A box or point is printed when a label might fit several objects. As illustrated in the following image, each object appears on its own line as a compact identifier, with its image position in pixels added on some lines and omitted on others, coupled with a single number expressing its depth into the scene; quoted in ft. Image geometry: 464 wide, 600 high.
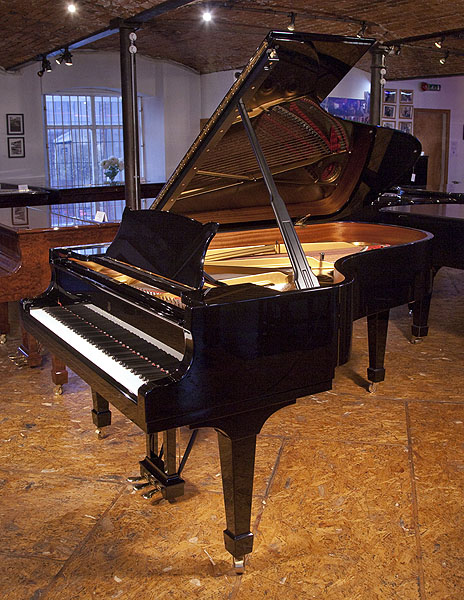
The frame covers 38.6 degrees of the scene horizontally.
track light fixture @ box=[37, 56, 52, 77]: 31.14
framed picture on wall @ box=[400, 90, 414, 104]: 40.60
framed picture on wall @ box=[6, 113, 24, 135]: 37.32
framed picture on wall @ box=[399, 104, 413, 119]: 40.73
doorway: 42.01
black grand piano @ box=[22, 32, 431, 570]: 6.83
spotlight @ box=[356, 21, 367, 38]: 26.84
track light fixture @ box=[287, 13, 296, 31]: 22.64
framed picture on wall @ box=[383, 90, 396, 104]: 40.19
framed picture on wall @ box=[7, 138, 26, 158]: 37.65
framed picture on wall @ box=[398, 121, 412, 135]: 40.76
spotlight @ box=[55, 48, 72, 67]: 29.41
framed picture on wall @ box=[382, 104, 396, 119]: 39.91
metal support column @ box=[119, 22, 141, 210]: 22.30
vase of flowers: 30.92
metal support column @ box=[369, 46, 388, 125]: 27.63
